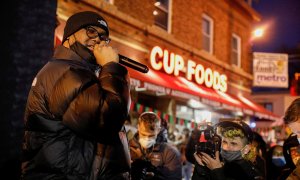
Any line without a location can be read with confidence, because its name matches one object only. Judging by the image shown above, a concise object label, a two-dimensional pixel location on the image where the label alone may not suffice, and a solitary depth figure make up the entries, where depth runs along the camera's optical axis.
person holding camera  2.91
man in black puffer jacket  1.91
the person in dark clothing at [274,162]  6.22
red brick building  9.61
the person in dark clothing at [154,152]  4.76
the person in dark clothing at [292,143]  3.24
